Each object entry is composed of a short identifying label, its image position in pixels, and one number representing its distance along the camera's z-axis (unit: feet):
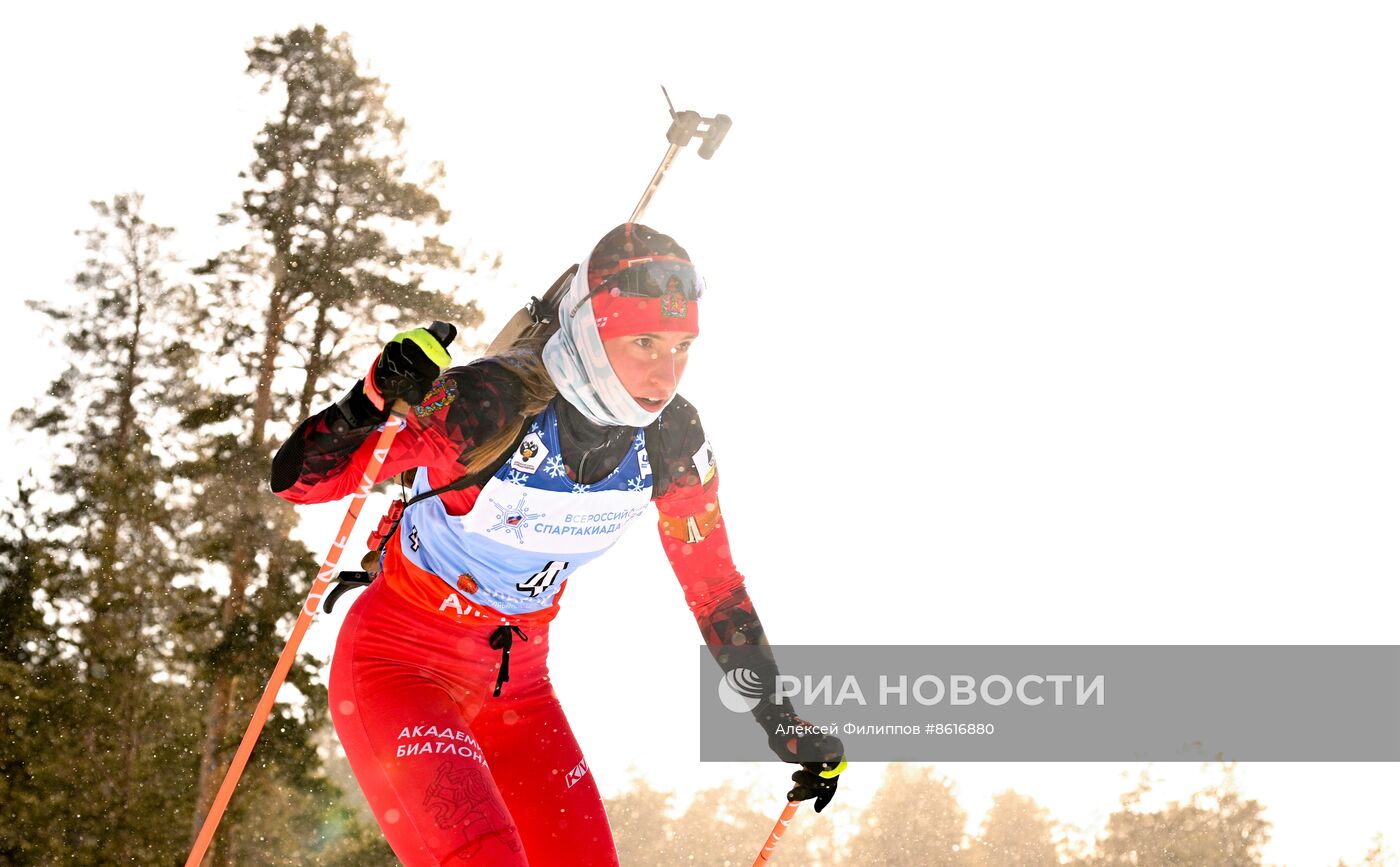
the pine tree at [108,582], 78.95
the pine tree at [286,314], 60.95
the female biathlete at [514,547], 13.28
